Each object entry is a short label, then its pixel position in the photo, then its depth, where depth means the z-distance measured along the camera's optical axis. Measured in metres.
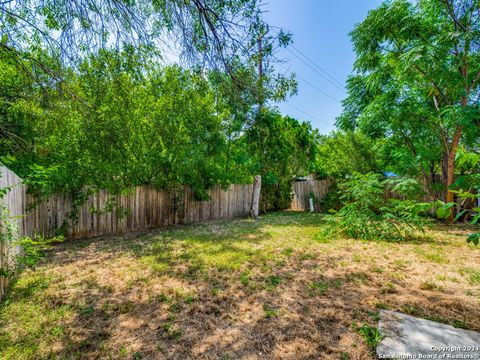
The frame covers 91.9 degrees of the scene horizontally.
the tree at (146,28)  2.63
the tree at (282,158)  9.01
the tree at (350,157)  9.01
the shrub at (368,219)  4.78
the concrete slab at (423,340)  1.49
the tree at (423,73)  5.21
